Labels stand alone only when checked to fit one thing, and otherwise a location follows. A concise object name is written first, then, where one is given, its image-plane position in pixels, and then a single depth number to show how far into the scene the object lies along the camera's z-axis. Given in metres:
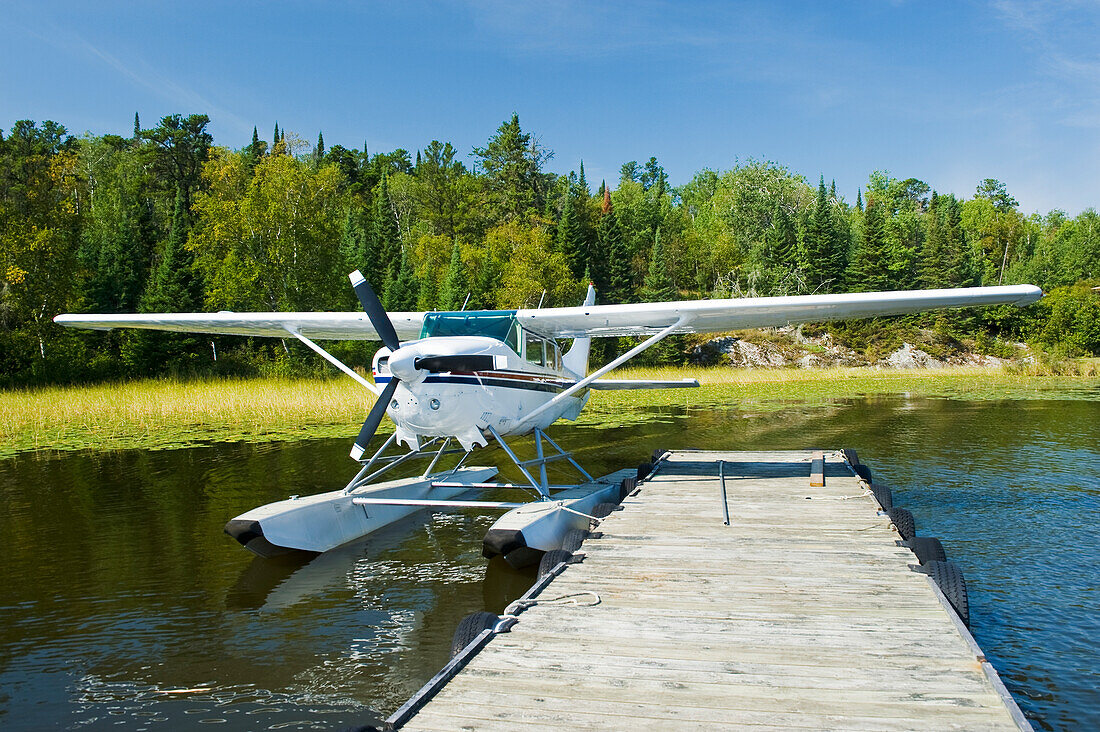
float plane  6.77
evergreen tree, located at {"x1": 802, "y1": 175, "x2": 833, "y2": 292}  47.69
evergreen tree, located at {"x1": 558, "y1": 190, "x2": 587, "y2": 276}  43.88
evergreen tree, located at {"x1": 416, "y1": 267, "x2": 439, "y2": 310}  37.62
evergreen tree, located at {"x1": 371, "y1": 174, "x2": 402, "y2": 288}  44.06
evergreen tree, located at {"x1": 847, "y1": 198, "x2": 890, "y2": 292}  44.91
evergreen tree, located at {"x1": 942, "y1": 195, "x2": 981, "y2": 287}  49.97
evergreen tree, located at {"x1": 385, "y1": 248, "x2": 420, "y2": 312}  36.75
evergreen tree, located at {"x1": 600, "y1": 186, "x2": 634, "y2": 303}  45.81
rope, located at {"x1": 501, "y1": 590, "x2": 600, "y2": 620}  4.04
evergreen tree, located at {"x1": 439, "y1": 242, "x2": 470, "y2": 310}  34.06
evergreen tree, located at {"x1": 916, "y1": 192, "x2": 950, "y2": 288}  48.34
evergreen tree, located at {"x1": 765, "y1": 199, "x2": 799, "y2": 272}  49.91
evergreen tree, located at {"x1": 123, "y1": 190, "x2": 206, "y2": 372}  28.61
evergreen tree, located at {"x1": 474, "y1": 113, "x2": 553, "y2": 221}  50.94
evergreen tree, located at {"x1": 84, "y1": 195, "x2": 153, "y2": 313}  32.03
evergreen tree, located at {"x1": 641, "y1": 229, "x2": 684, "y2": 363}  38.50
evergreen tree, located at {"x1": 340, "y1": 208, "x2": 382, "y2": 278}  41.59
